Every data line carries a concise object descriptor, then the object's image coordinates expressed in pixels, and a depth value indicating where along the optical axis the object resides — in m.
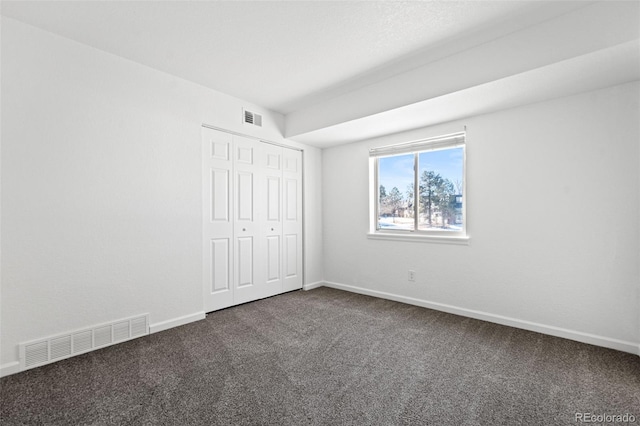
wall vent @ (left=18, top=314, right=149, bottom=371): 2.27
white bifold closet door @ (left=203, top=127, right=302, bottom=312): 3.55
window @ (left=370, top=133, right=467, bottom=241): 3.59
